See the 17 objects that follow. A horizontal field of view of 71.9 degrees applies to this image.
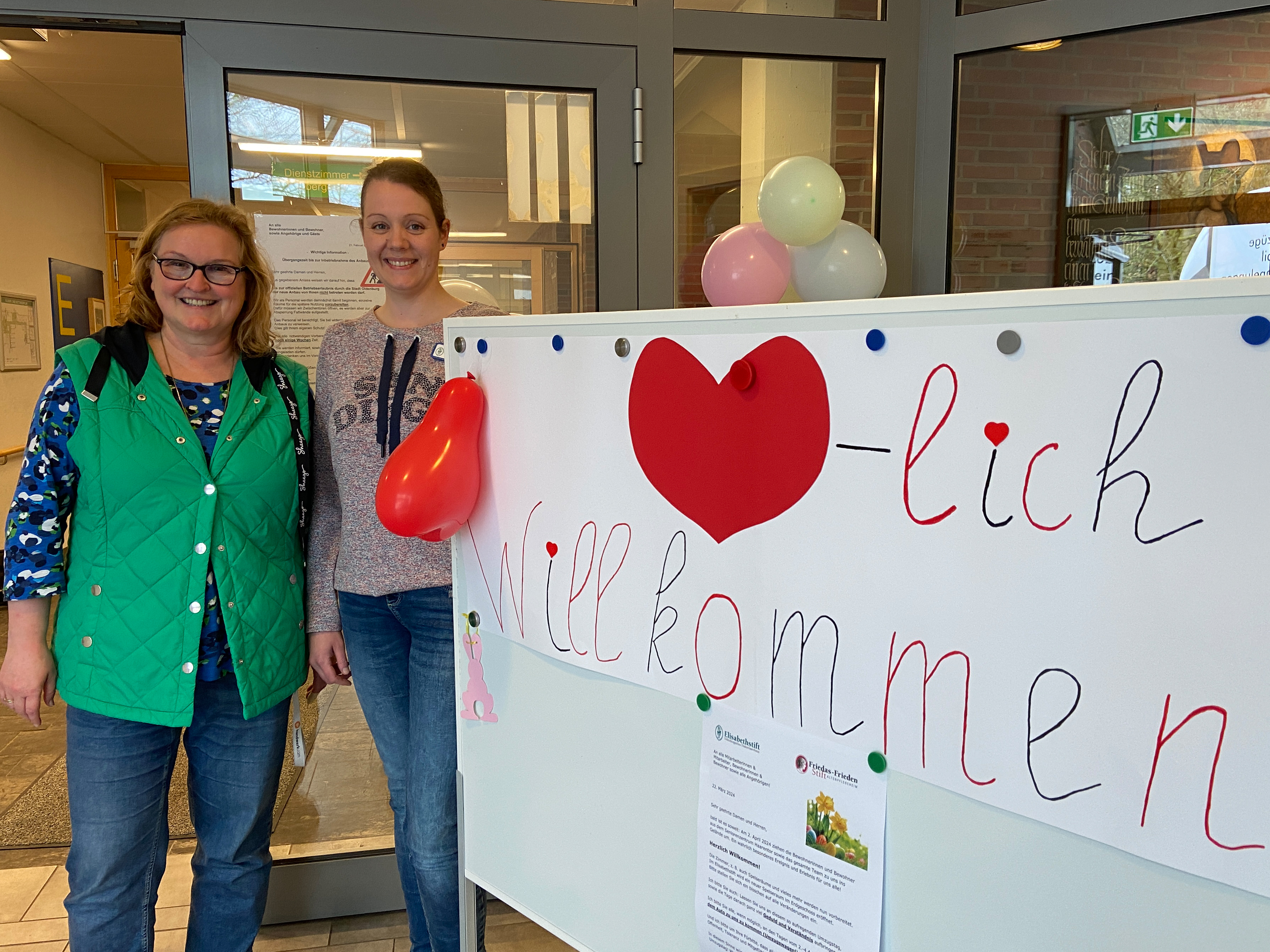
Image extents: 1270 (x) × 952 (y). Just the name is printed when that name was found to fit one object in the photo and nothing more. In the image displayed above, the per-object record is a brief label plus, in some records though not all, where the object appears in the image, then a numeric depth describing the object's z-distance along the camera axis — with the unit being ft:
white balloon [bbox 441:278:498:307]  6.58
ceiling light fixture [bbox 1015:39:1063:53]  6.73
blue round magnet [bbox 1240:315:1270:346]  1.94
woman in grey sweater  4.76
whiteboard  2.23
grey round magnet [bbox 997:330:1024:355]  2.31
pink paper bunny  4.13
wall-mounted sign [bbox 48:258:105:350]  19.20
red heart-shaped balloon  3.73
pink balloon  4.81
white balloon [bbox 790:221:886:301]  4.76
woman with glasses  4.56
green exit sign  6.78
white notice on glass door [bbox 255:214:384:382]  6.66
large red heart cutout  2.82
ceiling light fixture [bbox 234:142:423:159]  6.53
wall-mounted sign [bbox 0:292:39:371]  16.67
